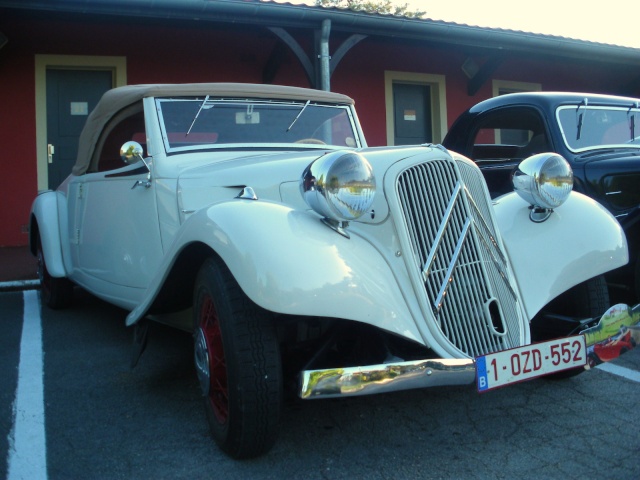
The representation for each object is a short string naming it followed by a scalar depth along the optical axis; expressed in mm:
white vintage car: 1998
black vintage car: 4105
